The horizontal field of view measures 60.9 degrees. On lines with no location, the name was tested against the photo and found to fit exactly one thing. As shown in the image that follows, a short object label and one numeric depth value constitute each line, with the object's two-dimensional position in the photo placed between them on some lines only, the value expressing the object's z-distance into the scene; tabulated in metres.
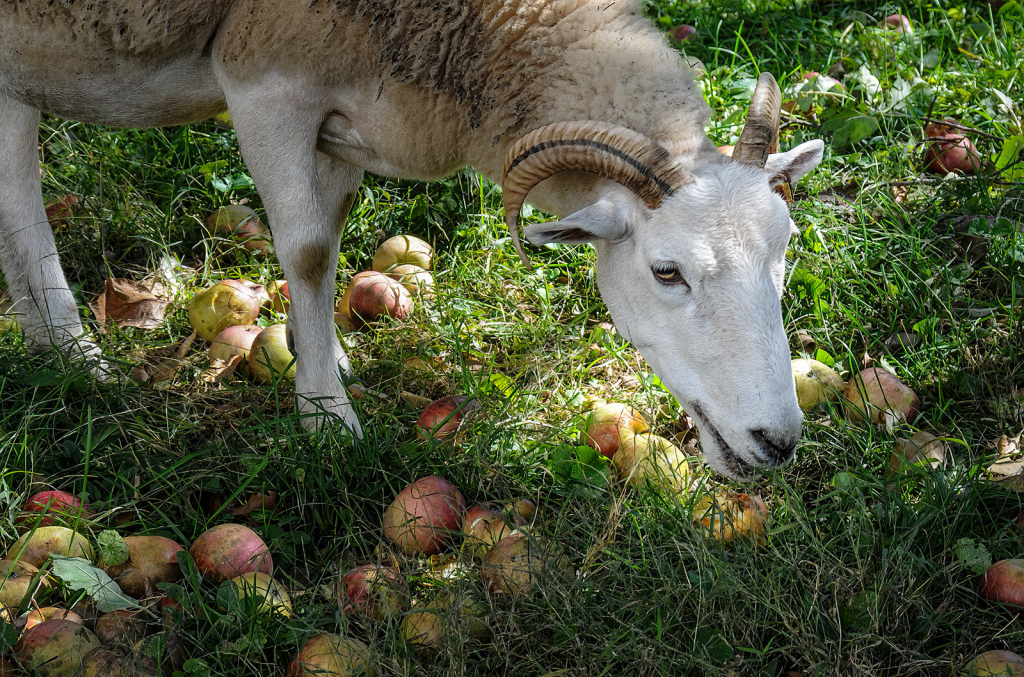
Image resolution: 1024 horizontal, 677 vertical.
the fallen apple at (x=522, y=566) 2.51
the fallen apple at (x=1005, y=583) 2.58
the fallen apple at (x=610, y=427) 3.33
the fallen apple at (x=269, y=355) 3.69
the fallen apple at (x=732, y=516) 2.83
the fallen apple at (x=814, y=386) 3.52
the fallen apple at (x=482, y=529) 2.73
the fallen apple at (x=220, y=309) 4.00
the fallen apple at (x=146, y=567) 2.65
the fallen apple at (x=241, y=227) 4.61
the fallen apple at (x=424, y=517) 2.80
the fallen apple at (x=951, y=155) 4.48
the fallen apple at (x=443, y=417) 3.30
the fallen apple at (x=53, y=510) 2.80
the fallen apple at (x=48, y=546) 2.63
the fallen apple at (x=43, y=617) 2.46
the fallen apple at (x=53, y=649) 2.28
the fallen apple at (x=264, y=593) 2.49
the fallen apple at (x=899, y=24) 5.47
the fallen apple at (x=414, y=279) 4.27
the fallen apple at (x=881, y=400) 3.43
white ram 2.76
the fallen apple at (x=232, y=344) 3.79
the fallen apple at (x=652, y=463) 3.06
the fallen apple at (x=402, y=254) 4.49
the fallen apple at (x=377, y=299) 4.12
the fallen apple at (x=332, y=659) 2.30
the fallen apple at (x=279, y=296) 4.30
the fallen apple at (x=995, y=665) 2.32
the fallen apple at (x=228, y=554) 2.63
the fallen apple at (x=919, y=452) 3.18
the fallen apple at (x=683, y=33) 5.47
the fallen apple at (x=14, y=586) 2.50
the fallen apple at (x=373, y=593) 2.53
